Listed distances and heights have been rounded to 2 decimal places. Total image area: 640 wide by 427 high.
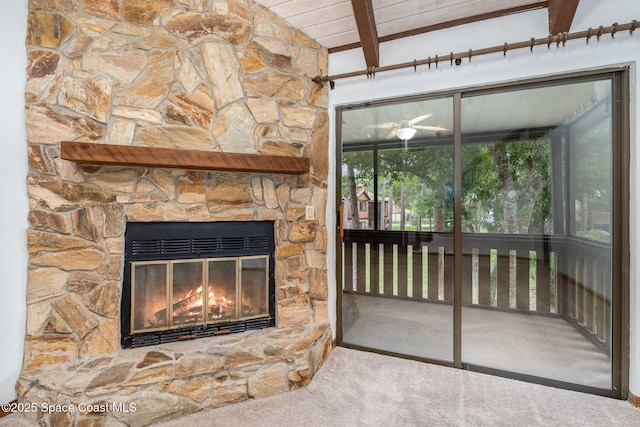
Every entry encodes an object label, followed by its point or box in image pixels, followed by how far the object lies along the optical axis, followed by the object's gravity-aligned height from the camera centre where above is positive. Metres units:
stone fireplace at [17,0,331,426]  1.77 +0.17
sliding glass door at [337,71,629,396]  1.93 -0.06
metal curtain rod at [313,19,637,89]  1.68 +1.10
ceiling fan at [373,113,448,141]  2.36 +0.76
